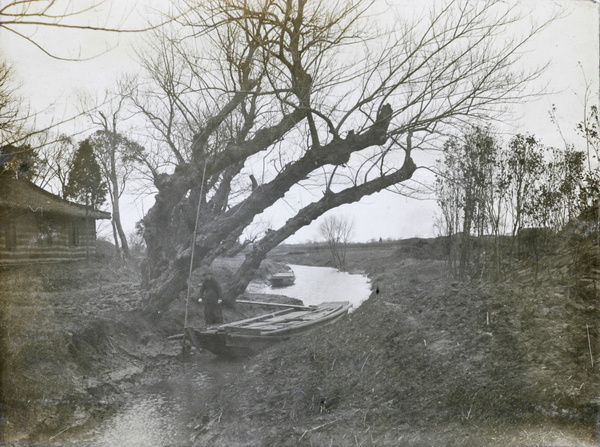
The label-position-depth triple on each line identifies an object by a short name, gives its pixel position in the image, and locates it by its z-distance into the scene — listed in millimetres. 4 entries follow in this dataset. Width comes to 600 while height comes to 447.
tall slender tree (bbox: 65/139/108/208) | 19219
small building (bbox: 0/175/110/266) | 14759
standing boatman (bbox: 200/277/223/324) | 12617
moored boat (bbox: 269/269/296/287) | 23844
